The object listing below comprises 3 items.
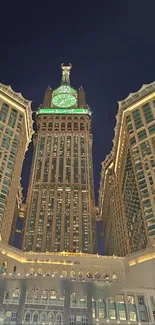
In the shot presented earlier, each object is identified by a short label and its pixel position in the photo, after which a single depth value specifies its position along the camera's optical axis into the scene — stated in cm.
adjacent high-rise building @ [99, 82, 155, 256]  10394
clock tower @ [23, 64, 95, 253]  14112
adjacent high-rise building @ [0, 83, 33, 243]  11288
